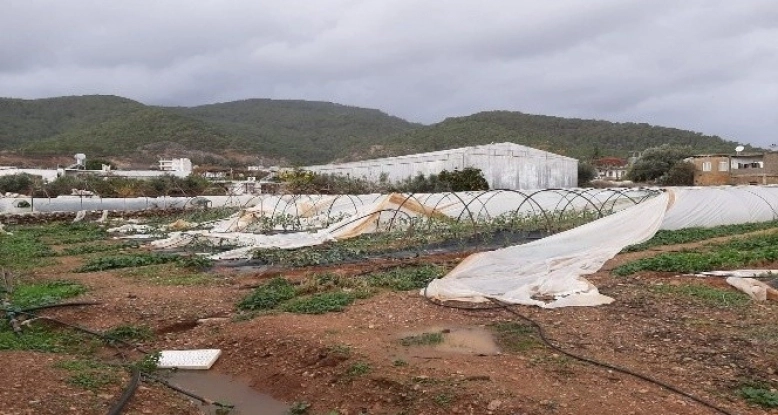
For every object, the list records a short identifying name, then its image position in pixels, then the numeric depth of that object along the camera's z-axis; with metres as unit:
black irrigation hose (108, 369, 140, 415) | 4.52
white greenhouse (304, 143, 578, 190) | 33.75
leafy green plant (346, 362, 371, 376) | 5.53
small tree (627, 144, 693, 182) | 46.34
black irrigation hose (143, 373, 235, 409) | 5.27
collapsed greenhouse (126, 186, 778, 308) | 8.87
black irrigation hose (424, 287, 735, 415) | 4.55
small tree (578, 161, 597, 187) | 44.34
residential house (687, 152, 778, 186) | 42.44
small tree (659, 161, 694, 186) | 42.50
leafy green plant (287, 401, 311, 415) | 5.07
